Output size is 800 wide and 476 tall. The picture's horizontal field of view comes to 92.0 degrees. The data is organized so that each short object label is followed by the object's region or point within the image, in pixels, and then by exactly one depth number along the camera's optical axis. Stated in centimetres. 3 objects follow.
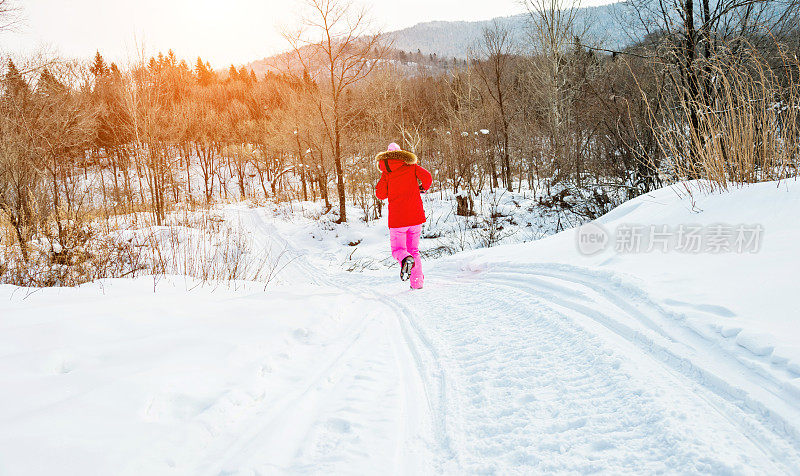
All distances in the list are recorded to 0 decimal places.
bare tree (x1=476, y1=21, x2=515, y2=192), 2256
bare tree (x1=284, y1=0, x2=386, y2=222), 1727
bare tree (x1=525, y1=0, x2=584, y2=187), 2152
